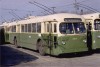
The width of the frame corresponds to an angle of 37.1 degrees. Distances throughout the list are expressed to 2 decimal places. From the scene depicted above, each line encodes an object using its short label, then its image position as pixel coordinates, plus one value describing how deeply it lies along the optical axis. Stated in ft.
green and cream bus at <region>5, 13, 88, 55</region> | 28.01
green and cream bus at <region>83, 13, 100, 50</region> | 31.01
